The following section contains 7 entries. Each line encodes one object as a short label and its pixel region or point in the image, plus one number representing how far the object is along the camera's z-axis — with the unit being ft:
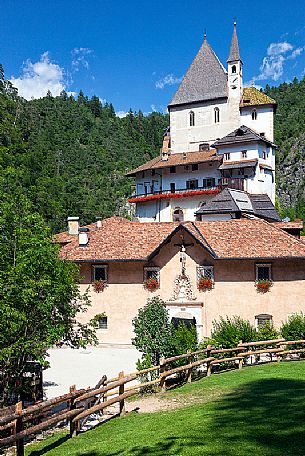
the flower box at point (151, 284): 96.68
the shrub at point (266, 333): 78.84
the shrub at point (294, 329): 79.00
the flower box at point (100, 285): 99.14
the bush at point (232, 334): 75.48
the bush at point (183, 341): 69.41
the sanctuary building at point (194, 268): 90.99
